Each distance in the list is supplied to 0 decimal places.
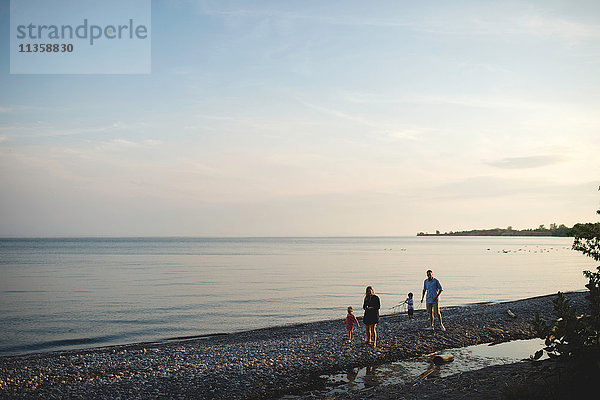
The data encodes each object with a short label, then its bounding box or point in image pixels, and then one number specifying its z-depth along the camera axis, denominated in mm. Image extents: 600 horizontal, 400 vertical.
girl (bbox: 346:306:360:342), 19225
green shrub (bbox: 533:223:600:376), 8664
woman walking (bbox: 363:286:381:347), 17922
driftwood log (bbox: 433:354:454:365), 16473
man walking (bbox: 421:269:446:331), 19703
